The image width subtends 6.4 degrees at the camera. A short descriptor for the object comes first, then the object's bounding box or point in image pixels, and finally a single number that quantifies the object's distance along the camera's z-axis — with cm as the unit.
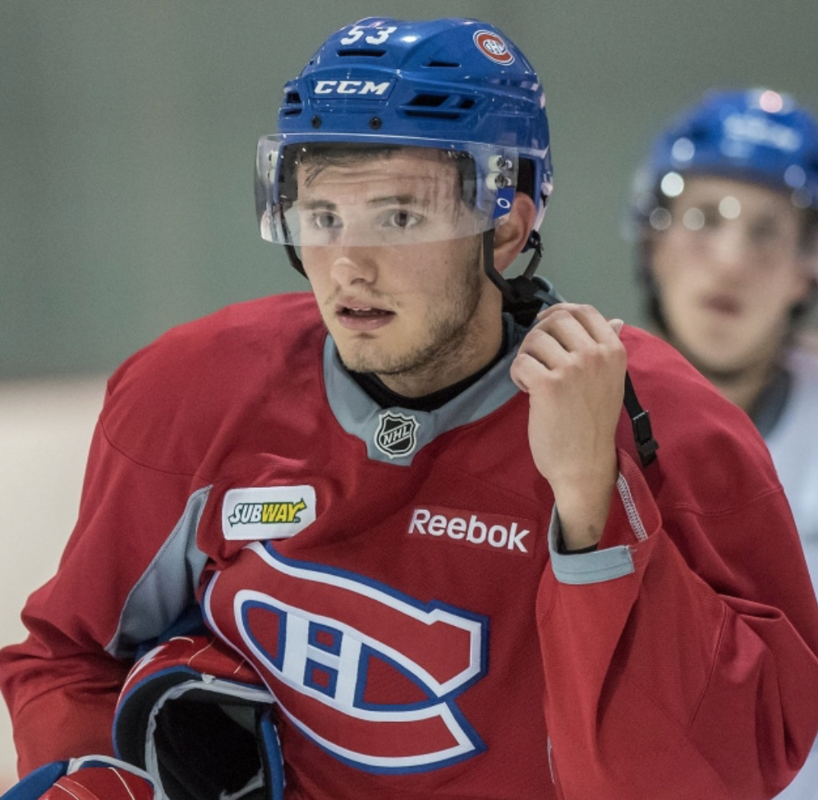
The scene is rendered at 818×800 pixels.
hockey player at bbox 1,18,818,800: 568
